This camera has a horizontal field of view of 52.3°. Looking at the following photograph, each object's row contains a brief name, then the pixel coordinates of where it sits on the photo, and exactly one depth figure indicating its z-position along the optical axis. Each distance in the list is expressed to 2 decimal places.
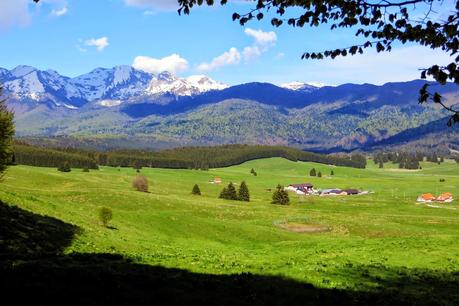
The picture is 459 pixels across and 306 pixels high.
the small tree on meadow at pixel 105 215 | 47.75
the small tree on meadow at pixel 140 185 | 142.62
